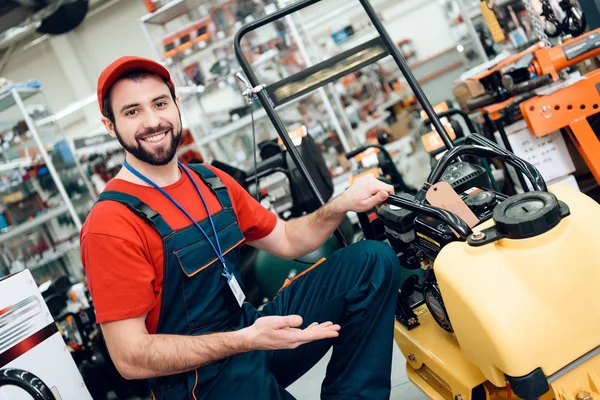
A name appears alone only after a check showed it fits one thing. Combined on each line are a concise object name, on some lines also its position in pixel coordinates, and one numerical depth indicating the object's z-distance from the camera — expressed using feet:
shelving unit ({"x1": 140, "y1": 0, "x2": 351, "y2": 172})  17.54
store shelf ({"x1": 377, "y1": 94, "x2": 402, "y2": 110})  21.09
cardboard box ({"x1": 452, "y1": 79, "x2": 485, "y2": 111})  11.35
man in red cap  4.26
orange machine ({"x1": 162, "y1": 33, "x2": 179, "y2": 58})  18.43
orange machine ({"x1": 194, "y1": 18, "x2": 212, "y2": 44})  18.10
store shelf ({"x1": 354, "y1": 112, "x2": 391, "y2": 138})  19.88
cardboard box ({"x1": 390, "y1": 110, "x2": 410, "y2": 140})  20.71
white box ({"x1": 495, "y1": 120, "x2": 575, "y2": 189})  8.27
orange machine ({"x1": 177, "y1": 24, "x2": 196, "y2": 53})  18.28
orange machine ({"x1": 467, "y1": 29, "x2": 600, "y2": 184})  7.40
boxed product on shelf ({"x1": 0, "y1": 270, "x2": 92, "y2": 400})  5.85
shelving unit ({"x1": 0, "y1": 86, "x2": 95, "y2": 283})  18.81
